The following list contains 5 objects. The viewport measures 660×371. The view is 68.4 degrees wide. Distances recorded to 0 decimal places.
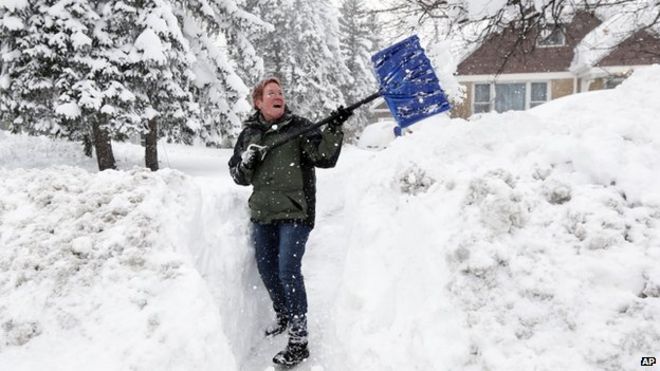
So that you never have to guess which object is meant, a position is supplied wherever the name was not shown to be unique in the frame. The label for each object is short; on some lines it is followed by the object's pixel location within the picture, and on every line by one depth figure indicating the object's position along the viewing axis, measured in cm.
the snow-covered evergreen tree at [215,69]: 1161
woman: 329
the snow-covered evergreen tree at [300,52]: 2353
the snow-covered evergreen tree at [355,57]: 3117
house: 1886
